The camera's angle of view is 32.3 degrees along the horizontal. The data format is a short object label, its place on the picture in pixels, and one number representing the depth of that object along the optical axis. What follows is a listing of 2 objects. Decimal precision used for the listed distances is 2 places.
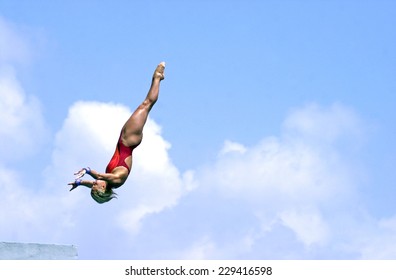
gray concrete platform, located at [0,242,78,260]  15.20
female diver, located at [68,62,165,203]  14.53
